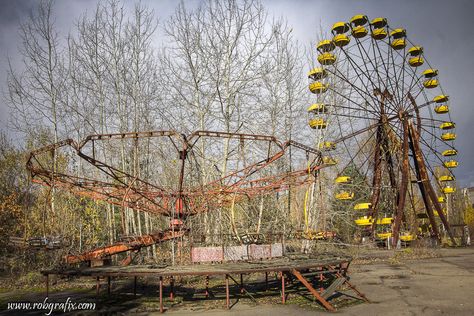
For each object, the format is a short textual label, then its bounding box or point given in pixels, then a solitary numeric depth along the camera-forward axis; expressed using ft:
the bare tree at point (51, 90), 75.41
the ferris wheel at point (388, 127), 83.82
